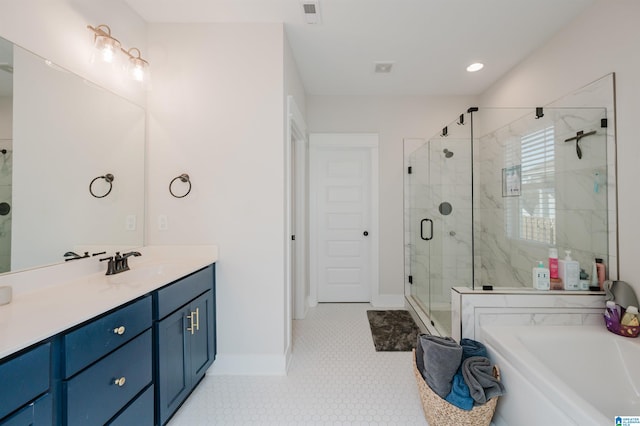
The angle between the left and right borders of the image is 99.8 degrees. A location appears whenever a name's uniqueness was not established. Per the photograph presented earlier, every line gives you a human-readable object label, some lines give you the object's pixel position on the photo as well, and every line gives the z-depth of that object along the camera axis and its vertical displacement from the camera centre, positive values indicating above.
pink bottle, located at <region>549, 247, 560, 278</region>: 1.86 -0.34
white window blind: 2.12 +0.21
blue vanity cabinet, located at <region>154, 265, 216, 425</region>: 1.43 -0.75
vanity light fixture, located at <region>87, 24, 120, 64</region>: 1.63 +1.05
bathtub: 1.24 -0.82
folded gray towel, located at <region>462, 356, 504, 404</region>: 1.36 -0.86
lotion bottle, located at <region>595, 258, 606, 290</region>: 1.79 -0.39
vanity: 0.84 -0.52
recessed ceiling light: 2.65 +1.47
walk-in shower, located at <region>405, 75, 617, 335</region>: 1.86 +0.16
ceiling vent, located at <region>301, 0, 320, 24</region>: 1.83 +1.44
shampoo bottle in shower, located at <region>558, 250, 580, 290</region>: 1.81 -0.41
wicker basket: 1.38 -1.03
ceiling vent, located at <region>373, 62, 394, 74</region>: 2.64 +1.48
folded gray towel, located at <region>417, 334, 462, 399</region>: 1.44 -0.81
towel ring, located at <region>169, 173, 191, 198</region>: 2.01 +0.25
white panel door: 3.51 -0.08
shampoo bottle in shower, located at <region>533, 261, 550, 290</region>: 1.80 -0.44
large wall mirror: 1.25 +0.28
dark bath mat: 2.44 -1.18
